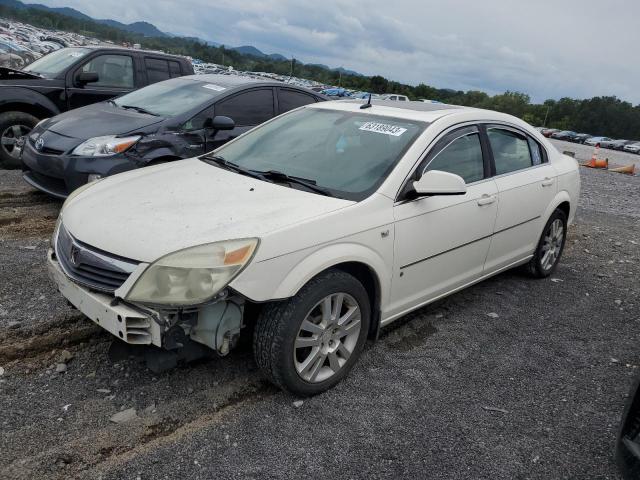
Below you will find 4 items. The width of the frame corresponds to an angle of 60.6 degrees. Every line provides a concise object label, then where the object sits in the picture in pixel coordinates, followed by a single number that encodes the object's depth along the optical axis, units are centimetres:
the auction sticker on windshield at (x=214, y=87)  636
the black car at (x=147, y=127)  555
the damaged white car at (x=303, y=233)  267
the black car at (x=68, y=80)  754
